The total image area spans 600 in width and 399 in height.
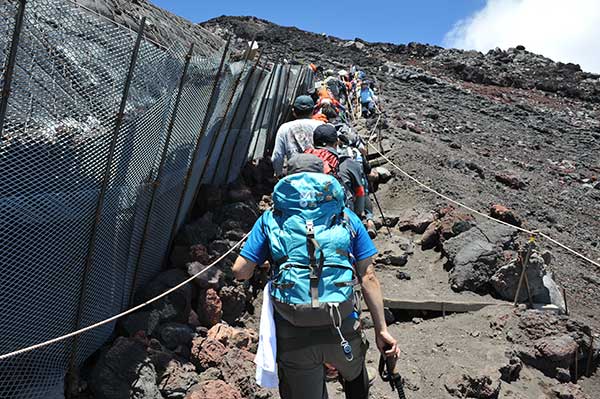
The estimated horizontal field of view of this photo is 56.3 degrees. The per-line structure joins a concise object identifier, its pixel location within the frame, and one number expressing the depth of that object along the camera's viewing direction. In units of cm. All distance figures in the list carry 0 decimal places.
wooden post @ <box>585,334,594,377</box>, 533
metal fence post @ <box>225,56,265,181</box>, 691
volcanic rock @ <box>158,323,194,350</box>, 407
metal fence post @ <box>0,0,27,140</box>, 241
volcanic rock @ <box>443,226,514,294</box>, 600
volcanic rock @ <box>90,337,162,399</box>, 346
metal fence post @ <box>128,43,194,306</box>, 404
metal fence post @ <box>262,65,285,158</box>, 916
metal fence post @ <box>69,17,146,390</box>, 321
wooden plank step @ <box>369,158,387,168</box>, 1008
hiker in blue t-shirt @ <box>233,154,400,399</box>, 249
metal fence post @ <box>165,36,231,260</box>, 485
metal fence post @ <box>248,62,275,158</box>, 816
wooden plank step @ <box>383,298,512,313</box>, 573
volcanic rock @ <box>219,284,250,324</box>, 481
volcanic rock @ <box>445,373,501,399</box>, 435
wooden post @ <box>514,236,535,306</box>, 557
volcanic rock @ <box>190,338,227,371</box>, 402
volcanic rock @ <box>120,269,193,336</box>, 399
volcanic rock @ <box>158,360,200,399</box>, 369
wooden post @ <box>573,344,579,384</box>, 519
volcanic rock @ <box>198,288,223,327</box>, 450
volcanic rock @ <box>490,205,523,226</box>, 735
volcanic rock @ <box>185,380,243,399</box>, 352
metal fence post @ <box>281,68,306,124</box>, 1099
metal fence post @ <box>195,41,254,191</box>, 556
